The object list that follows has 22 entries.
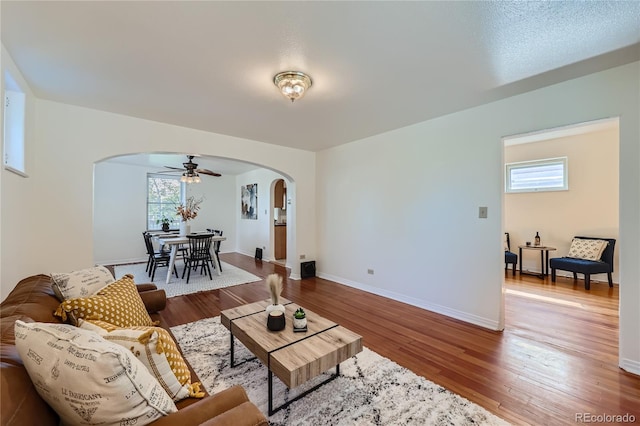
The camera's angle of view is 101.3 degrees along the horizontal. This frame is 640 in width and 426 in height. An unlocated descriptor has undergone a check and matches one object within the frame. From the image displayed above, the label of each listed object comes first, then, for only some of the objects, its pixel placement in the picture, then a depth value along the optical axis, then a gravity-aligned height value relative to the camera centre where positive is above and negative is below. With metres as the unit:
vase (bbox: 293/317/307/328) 1.91 -0.80
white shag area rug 1.64 -1.27
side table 4.91 -0.83
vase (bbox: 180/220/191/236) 5.15 -0.30
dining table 4.65 -0.52
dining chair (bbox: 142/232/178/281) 5.05 -0.88
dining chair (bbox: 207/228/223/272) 5.48 -0.72
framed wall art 7.36 +0.34
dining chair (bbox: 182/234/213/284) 4.82 -0.69
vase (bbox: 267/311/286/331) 1.90 -0.78
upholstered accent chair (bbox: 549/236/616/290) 4.08 -0.75
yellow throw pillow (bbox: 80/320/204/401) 1.09 -0.60
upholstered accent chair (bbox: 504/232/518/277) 5.07 -0.86
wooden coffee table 1.53 -0.87
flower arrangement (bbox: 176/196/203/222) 5.28 -0.02
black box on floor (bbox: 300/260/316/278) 5.06 -1.09
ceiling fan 5.05 +0.82
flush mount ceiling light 2.22 +1.13
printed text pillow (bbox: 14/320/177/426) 0.81 -0.53
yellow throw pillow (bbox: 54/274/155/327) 1.44 -0.55
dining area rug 4.33 -1.24
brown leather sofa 0.76 -0.59
